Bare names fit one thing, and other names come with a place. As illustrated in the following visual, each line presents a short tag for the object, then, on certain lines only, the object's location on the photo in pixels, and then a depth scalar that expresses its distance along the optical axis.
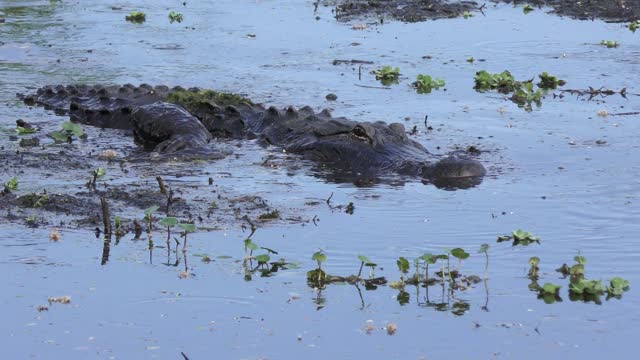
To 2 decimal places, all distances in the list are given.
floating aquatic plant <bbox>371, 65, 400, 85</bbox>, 30.86
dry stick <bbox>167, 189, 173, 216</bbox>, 18.55
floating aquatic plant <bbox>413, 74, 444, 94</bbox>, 29.69
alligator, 22.86
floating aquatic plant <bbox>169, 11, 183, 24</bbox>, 40.50
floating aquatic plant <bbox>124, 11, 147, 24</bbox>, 40.22
